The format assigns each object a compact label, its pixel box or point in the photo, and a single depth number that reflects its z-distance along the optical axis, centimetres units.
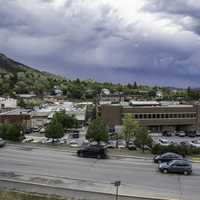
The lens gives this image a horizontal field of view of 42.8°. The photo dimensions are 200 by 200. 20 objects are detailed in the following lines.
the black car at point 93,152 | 2570
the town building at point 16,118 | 5675
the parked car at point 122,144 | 3963
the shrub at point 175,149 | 2923
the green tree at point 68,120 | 5599
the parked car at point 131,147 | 3473
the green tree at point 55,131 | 3788
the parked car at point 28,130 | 5603
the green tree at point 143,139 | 3303
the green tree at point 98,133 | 3701
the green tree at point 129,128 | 4379
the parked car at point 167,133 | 6244
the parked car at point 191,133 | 6245
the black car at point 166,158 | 2388
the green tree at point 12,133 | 3354
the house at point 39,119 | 6462
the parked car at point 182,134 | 6197
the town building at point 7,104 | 7379
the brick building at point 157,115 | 6457
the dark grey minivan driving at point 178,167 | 2138
